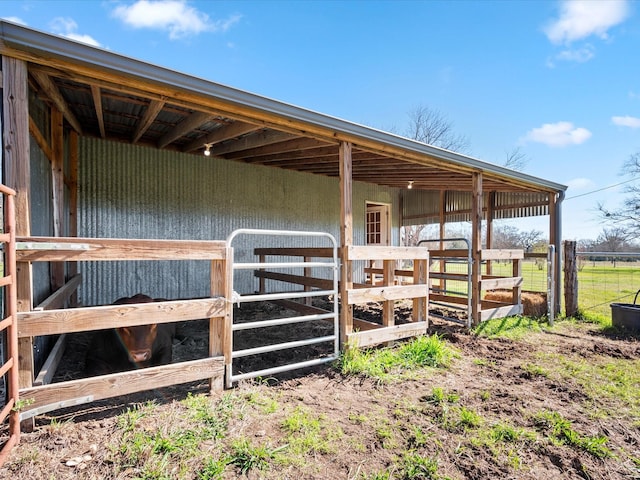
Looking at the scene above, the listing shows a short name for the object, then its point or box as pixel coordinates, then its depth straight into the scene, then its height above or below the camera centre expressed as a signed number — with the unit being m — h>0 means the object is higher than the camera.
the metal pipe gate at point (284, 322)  2.80 -0.79
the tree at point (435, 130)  21.25 +7.28
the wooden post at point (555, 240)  6.41 +0.01
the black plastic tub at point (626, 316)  5.18 -1.23
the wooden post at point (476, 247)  5.24 -0.10
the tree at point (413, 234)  19.98 +0.46
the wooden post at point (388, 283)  4.08 -0.54
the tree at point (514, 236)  27.05 +0.42
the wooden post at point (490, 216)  8.51 +0.66
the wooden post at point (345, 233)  3.67 +0.10
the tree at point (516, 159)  21.45 +5.45
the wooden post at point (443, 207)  9.38 +0.98
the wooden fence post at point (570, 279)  6.31 -0.75
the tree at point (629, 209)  20.20 +2.00
